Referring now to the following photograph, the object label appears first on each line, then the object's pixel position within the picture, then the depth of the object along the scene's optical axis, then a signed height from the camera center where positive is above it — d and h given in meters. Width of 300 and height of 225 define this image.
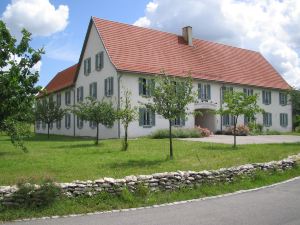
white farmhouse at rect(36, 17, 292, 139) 25.44 +4.76
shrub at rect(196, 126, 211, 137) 25.24 -0.50
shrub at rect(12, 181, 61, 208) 7.52 -1.65
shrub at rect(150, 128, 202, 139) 23.62 -0.55
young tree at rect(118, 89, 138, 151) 16.36 +0.57
